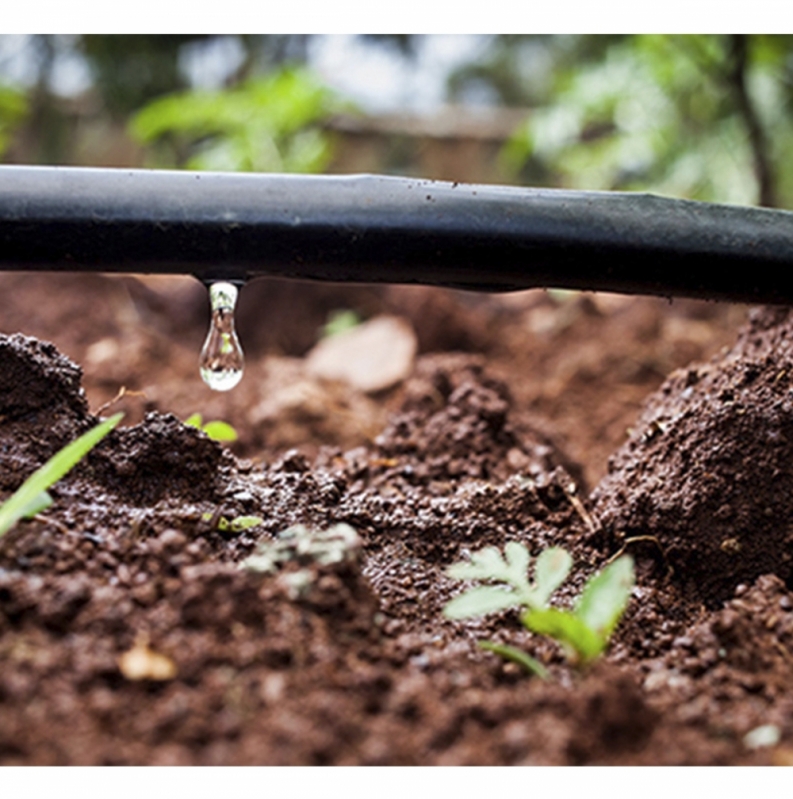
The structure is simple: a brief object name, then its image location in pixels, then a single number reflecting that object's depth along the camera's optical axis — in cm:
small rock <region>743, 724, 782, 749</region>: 25
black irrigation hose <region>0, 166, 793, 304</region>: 29
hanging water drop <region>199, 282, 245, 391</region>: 31
